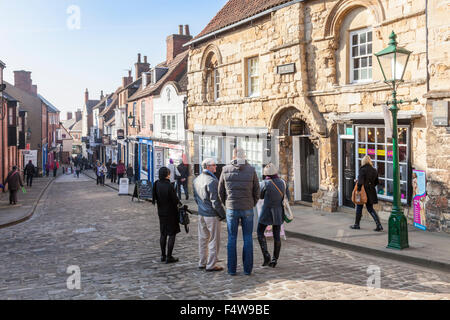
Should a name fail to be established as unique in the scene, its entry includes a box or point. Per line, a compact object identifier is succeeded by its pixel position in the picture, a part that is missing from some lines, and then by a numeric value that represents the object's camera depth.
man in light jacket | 6.92
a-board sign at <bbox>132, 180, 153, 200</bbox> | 17.92
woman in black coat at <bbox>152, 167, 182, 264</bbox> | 7.62
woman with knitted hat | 7.30
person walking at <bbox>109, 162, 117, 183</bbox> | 29.69
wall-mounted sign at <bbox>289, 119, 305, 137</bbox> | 14.22
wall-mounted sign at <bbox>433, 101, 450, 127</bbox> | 9.71
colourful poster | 10.33
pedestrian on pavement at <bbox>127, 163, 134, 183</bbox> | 27.02
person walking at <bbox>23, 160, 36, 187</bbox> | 27.80
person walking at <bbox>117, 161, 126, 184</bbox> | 26.69
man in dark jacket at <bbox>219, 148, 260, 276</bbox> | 6.74
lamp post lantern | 8.30
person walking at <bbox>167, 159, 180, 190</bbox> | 17.77
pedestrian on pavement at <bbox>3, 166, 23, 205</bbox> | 17.45
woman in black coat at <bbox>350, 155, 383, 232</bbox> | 10.11
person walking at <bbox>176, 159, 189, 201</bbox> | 17.56
